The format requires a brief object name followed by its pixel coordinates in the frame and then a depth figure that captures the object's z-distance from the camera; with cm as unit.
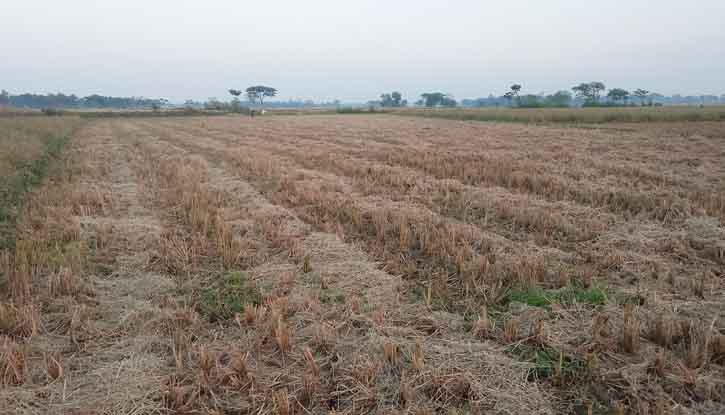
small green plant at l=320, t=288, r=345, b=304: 373
